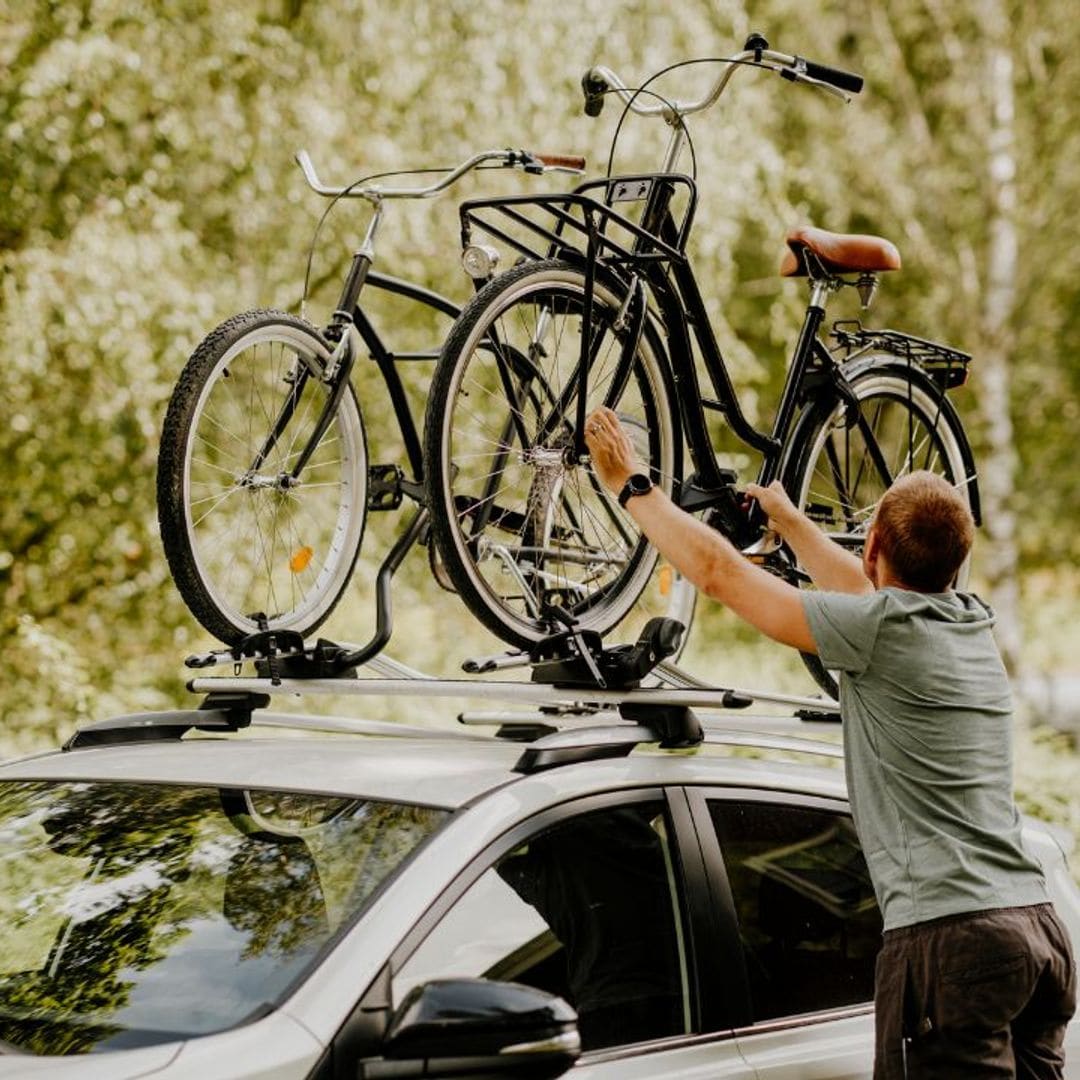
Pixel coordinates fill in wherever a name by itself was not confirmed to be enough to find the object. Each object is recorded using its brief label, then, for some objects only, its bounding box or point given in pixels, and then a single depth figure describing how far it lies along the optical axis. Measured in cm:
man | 662
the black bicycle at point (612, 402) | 798
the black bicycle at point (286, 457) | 803
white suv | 547
